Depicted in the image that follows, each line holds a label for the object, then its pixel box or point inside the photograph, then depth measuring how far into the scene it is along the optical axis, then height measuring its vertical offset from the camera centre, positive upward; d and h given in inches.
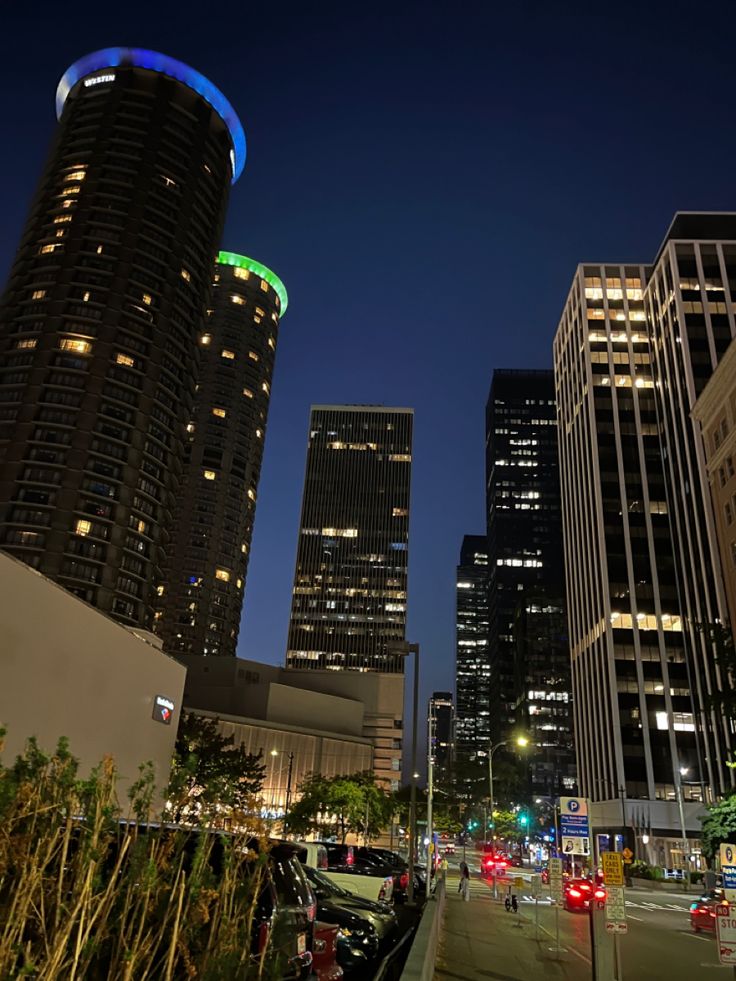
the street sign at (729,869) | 639.4 -24.2
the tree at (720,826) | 1455.5 +26.8
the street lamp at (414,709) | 1058.7 +177.2
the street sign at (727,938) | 526.0 -66.0
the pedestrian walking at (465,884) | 1457.3 -114.7
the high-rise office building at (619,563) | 3474.4 +1396.1
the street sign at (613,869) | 574.9 -26.2
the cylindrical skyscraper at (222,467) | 6284.5 +2993.8
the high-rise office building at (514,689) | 6898.1 +1357.0
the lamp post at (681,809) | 2844.5 +106.4
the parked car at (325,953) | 360.5 -64.8
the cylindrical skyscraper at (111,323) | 3553.2 +2459.0
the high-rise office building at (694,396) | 3348.9 +2183.9
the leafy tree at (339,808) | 2731.3 +27.5
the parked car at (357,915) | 534.6 -70.3
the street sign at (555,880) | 1049.0 -70.6
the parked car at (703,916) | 1117.7 -111.6
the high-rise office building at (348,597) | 7303.2 +2114.9
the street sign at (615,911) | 563.4 -56.4
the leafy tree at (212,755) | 2269.9 +164.6
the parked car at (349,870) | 733.3 -63.6
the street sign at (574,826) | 599.2 +3.9
